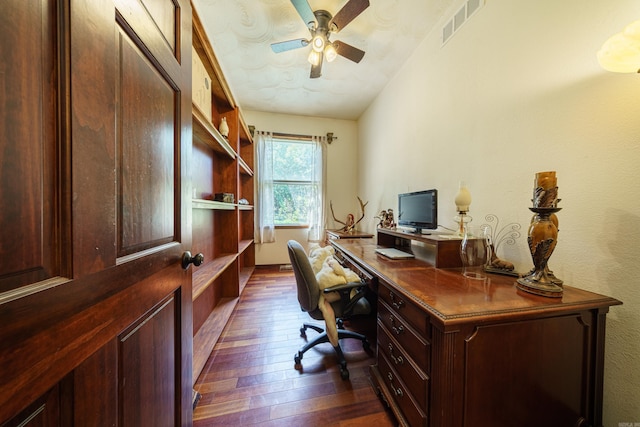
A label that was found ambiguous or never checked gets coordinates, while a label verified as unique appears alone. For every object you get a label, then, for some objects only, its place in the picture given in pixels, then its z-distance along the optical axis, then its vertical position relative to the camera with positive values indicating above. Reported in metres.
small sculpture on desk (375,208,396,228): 2.27 -0.12
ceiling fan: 1.56 +1.47
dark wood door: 0.34 -0.01
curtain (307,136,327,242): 3.76 +0.28
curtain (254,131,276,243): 3.55 +0.29
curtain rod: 3.65 +1.26
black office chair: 1.42 -0.60
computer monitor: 1.58 +0.00
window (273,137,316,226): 3.74 +0.46
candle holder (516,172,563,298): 0.94 -0.10
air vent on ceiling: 1.55 +1.50
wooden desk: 0.79 -0.57
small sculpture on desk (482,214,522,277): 1.23 -0.19
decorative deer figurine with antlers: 3.36 -0.23
